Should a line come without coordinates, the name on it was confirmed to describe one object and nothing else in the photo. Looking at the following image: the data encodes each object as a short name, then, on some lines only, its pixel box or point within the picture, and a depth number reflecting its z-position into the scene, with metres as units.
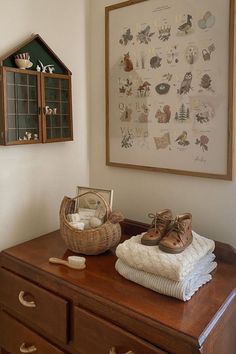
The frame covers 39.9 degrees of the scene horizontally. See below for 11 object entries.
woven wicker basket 1.16
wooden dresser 0.82
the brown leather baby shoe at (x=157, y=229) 1.06
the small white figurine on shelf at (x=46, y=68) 1.31
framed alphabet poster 1.17
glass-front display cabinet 1.20
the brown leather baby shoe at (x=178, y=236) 1.00
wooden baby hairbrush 1.11
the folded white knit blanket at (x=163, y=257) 0.92
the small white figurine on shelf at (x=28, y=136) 1.27
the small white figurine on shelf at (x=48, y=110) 1.34
